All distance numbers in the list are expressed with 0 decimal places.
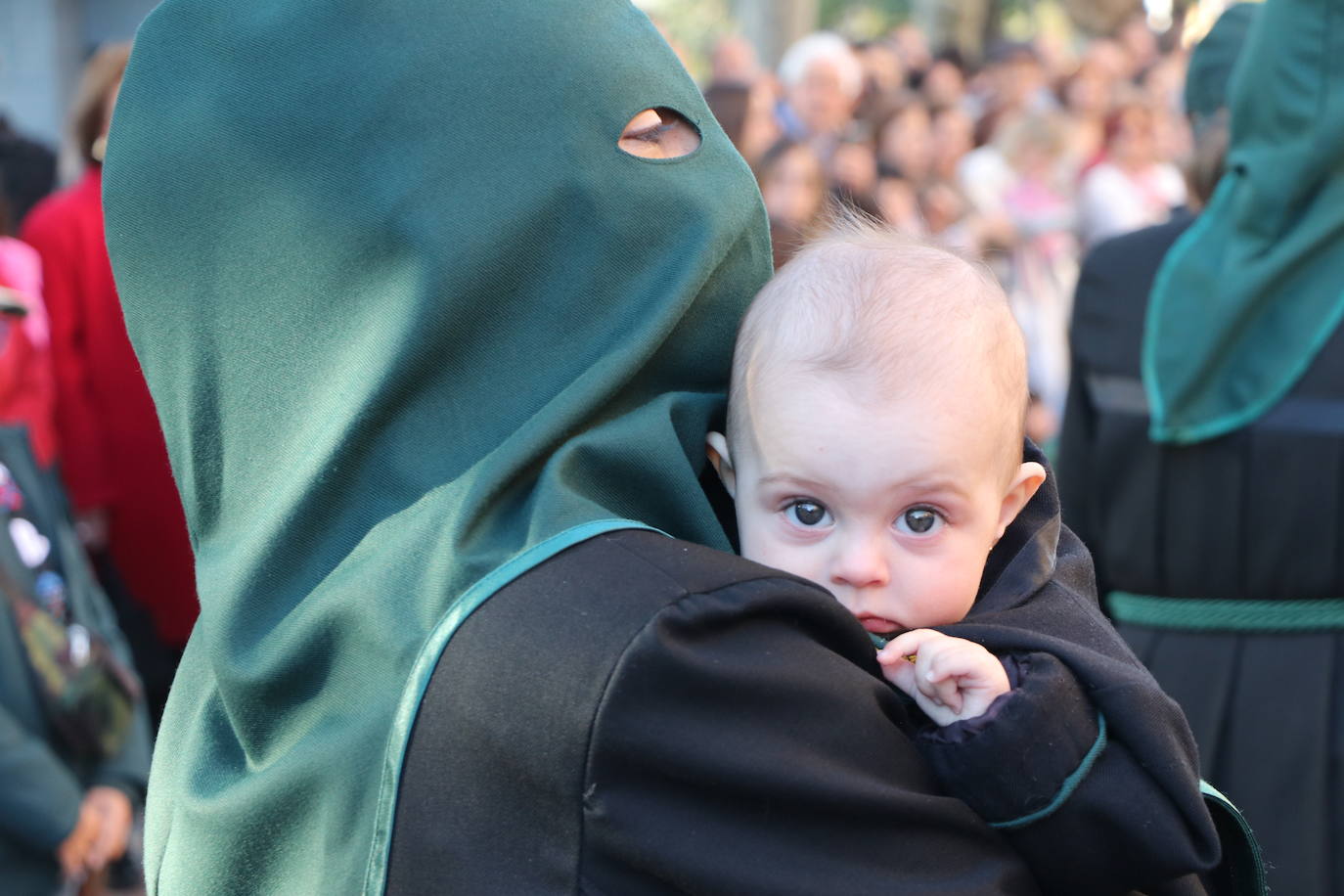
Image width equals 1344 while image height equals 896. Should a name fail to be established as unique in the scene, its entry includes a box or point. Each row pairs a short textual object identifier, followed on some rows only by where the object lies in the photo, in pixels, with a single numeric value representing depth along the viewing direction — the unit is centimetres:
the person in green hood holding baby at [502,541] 129
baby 153
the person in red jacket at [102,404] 481
